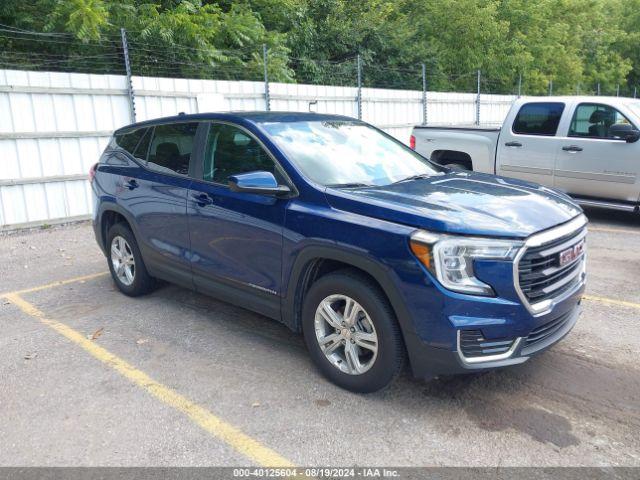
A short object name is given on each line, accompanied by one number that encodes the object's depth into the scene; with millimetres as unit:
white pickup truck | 7969
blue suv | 3156
